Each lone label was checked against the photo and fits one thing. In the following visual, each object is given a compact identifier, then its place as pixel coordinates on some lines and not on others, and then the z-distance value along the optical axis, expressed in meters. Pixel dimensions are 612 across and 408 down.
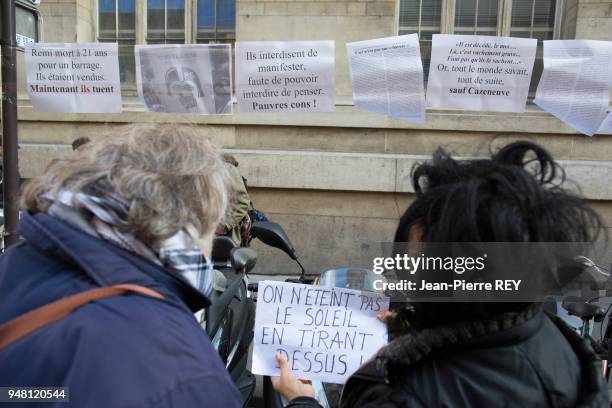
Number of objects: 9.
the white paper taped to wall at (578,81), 3.06
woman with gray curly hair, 0.83
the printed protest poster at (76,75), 3.46
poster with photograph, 3.39
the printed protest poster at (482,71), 3.07
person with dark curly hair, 0.99
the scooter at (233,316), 2.50
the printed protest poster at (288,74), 3.18
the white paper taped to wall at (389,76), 3.14
